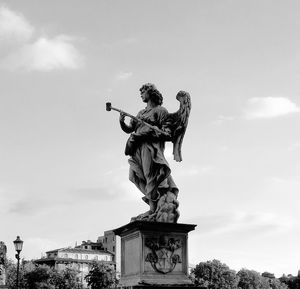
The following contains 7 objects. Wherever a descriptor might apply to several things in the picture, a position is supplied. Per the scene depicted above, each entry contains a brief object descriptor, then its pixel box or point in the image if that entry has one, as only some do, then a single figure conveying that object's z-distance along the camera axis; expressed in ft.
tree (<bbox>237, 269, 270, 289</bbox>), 493.77
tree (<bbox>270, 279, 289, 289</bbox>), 552.41
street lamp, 105.60
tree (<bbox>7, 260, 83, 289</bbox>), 393.91
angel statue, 41.55
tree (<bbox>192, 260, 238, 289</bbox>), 429.79
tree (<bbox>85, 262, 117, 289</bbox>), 393.31
